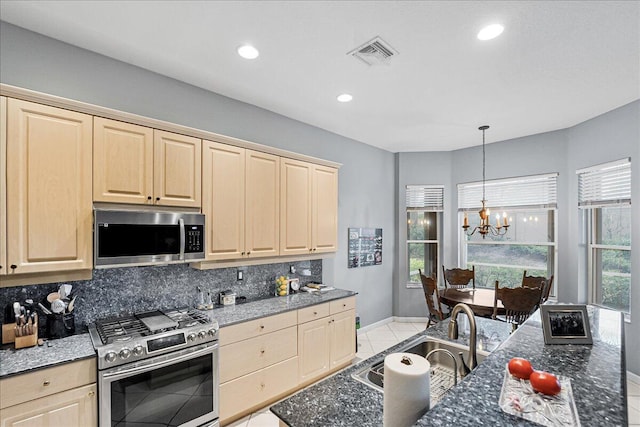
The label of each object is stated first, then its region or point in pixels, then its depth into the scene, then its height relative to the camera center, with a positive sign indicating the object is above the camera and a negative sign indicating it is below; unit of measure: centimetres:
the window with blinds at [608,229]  354 -17
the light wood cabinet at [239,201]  276 +15
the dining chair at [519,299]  319 -89
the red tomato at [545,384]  100 -56
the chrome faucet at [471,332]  140 -58
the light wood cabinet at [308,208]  335 +9
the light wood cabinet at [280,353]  253 -132
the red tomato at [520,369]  110 -56
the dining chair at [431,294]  397 -104
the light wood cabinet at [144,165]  221 +40
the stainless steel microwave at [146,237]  216 -16
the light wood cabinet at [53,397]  166 -104
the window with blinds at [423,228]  542 -22
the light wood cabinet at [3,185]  184 +19
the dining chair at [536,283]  380 -90
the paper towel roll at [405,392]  93 -55
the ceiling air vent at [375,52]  228 +129
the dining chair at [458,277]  471 -95
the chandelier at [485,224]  411 -13
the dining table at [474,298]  349 -105
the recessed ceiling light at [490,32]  210 +129
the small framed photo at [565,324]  150 -55
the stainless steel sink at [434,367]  152 -82
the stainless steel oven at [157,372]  194 -108
